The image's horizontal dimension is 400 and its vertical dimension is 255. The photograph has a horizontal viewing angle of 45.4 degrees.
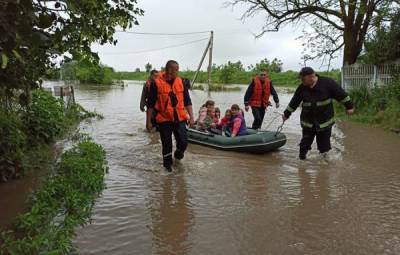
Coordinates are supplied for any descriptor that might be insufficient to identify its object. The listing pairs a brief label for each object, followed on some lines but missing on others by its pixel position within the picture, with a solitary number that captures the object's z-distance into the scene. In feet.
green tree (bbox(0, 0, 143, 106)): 10.84
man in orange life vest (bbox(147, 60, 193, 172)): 25.09
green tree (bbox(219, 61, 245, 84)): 180.82
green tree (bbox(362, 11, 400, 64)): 50.96
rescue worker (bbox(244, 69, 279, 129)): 37.83
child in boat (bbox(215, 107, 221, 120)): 36.32
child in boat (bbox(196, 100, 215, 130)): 35.53
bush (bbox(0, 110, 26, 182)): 23.40
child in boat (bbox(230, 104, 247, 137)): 33.30
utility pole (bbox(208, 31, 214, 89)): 126.31
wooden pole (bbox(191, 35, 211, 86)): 125.08
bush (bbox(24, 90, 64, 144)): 31.65
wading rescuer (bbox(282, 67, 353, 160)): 26.63
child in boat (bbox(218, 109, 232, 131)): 34.44
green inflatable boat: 30.82
